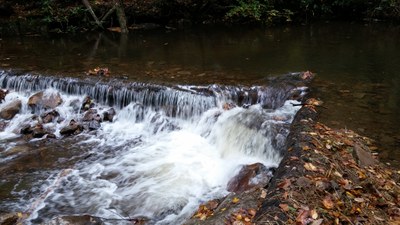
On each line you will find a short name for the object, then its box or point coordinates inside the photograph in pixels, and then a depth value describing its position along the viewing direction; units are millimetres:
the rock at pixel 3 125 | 8969
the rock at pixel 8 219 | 5263
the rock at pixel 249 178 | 5629
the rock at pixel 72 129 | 8555
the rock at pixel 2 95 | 10095
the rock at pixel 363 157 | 4874
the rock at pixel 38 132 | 8490
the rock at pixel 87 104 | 9445
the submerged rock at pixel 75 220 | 5008
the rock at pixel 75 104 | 9531
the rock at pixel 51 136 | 8422
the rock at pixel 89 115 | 9084
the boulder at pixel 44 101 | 9633
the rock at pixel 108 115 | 9128
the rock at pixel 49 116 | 9148
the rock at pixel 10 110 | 9398
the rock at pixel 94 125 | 8794
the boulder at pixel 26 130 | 8648
